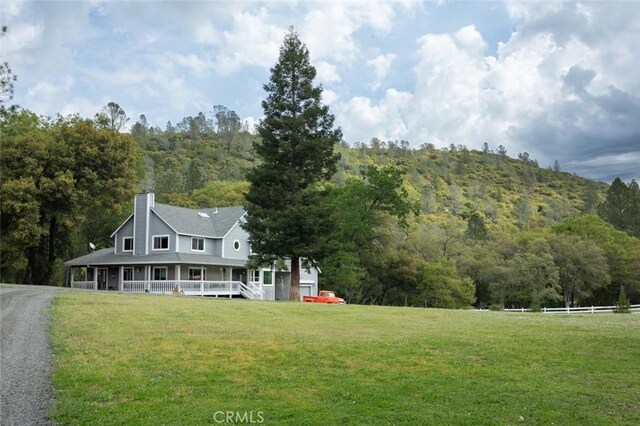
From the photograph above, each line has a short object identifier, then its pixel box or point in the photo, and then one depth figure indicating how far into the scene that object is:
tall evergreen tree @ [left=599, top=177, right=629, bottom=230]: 94.69
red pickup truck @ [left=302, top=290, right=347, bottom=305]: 44.34
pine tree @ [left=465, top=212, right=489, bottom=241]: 87.48
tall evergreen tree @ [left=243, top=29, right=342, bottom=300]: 36.56
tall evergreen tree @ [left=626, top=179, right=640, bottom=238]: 92.54
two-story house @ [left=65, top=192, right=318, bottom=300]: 45.84
